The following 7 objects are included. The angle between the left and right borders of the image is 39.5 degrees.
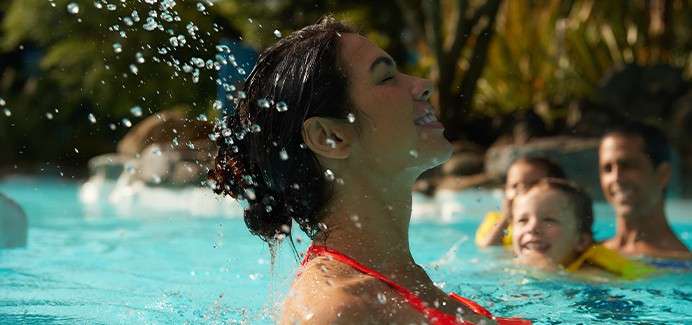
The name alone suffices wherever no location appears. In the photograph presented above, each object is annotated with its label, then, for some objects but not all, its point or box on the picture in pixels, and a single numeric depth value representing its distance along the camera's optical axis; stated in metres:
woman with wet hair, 2.22
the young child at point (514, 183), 5.29
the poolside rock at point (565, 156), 8.77
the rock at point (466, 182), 9.05
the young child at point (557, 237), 4.33
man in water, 5.01
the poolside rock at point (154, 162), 10.00
